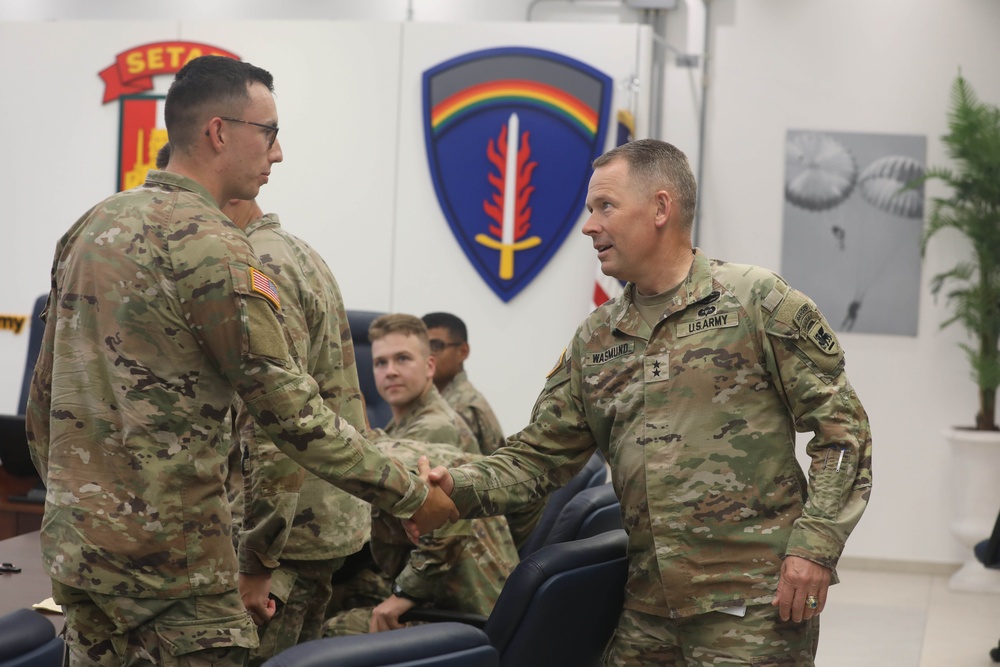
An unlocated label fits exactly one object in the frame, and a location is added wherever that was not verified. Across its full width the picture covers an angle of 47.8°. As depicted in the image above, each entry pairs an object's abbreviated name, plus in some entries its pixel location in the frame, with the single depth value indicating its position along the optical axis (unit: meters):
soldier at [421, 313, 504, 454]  4.09
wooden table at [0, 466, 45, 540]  3.80
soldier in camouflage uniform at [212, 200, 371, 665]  2.15
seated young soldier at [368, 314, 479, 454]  3.23
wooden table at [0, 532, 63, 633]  2.40
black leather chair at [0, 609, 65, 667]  1.70
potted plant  5.98
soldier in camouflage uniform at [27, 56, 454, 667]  1.72
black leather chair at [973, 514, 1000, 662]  4.52
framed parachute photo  6.44
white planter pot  5.97
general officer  2.06
